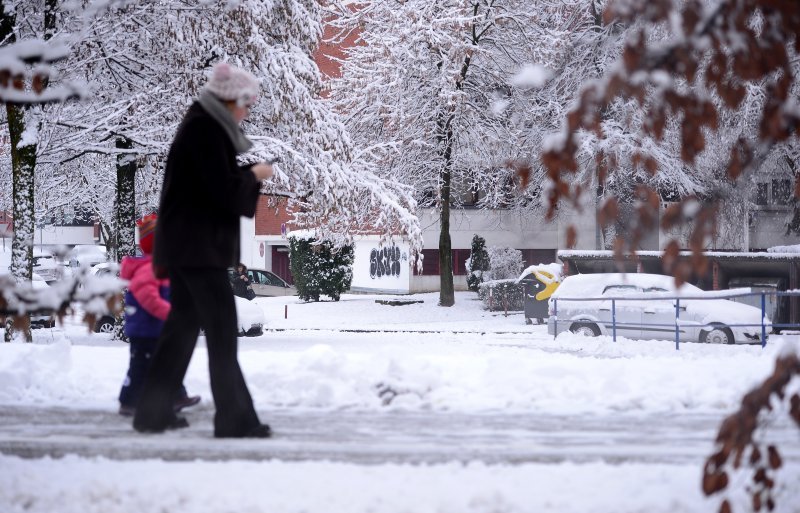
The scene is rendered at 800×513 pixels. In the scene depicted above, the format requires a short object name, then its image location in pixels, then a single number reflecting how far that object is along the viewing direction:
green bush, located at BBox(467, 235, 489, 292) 36.12
